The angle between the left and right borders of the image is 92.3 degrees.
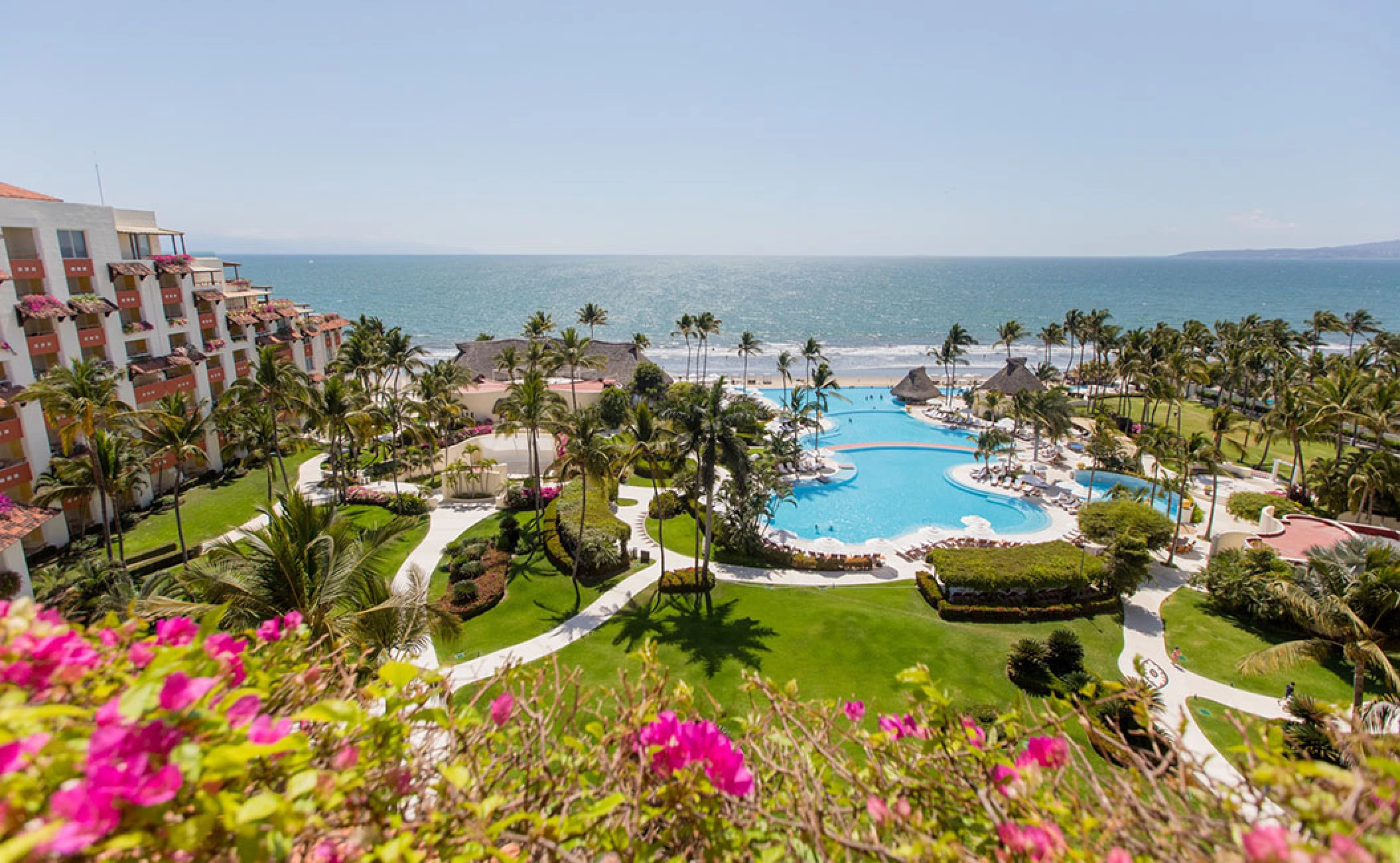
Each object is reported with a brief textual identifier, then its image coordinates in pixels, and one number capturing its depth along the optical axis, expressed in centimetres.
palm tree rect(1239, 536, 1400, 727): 1439
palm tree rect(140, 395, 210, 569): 2559
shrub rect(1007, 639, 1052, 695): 2064
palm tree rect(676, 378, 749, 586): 2489
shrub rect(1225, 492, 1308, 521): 3167
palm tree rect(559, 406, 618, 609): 2573
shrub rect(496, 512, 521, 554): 3042
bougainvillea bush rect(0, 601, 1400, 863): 272
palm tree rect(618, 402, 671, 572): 2670
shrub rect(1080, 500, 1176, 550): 2973
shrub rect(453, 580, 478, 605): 2494
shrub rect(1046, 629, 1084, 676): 2088
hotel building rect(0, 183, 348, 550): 2595
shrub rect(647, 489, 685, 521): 3497
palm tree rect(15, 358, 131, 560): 2277
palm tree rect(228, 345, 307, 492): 3161
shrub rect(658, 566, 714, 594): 2688
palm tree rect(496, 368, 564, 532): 2947
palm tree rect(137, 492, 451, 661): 1159
